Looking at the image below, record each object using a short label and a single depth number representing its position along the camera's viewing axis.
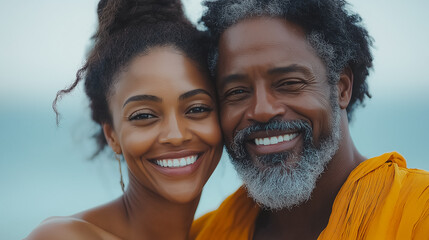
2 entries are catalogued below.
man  2.89
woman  2.91
